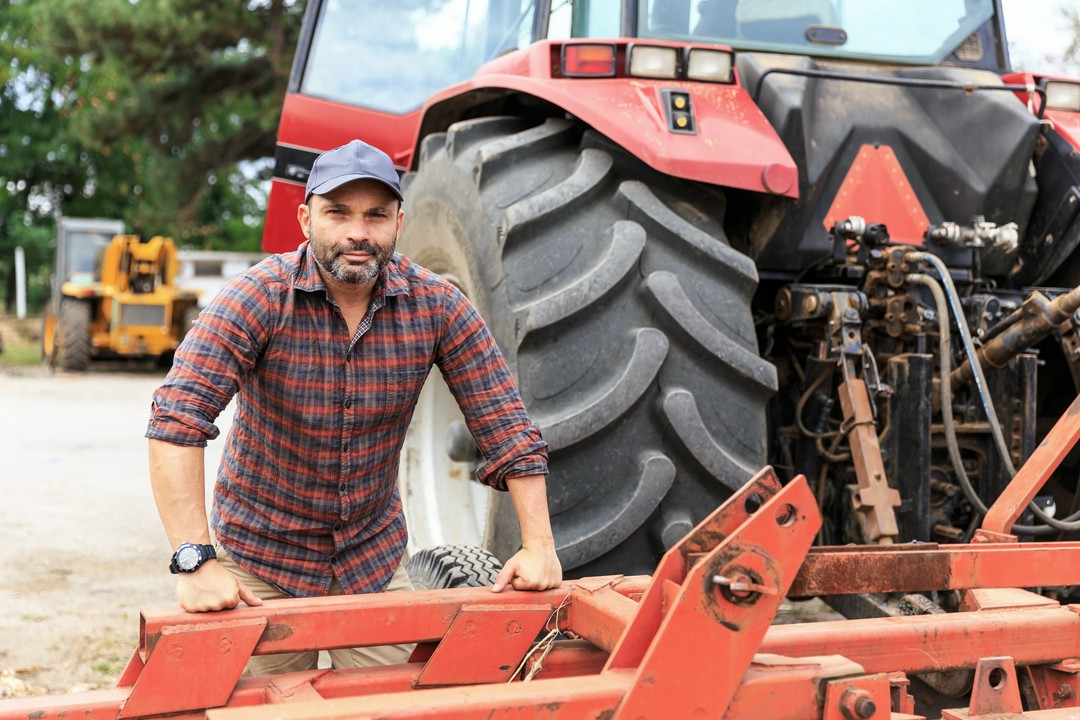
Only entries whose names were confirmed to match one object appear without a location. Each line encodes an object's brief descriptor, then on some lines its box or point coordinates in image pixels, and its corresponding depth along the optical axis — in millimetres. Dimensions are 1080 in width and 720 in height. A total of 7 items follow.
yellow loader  15945
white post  24688
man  2271
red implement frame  1756
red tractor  2740
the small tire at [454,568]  2664
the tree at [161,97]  17250
